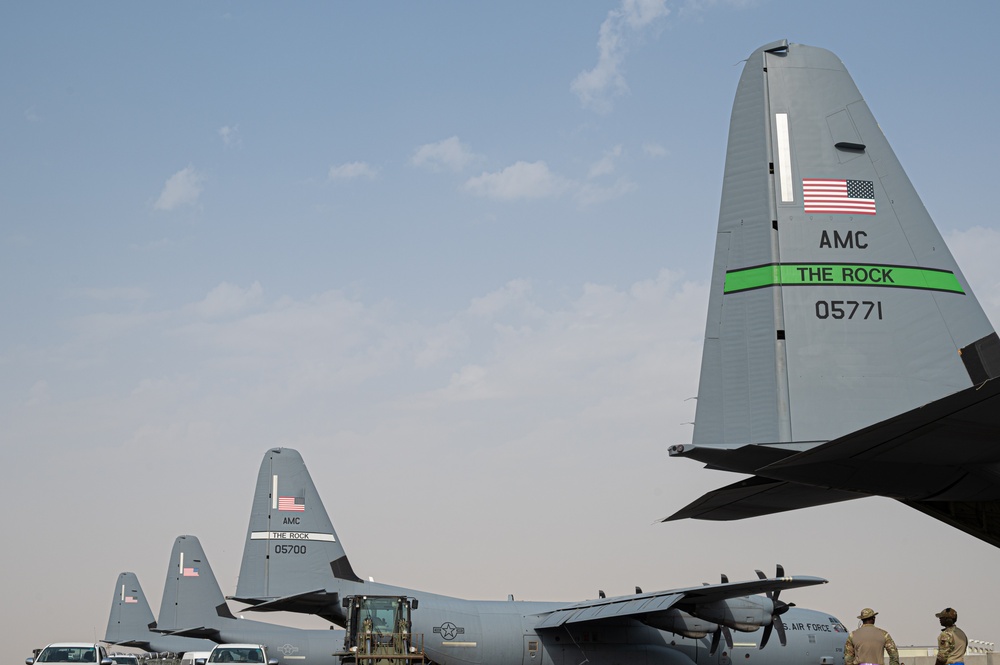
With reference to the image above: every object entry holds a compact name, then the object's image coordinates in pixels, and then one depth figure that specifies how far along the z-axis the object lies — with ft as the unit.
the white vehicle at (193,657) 118.47
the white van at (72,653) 68.80
